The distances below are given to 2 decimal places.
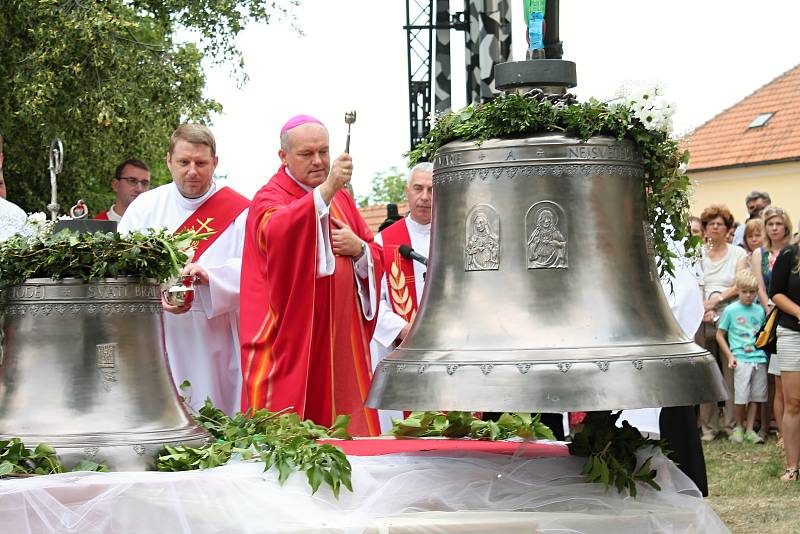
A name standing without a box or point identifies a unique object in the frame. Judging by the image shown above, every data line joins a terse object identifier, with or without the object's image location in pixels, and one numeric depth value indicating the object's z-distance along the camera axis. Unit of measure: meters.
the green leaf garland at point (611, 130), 6.91
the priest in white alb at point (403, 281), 13.84
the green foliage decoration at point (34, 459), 6.83
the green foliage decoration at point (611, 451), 7.42
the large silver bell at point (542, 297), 6.47
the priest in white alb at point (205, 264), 12.26
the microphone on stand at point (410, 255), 13.08
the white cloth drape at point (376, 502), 6.62
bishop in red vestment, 11.18
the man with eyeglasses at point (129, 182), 16.39
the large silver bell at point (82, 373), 7.06
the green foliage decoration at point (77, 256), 7.19
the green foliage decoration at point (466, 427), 9.07
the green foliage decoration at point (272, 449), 7.02
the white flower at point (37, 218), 7.68
